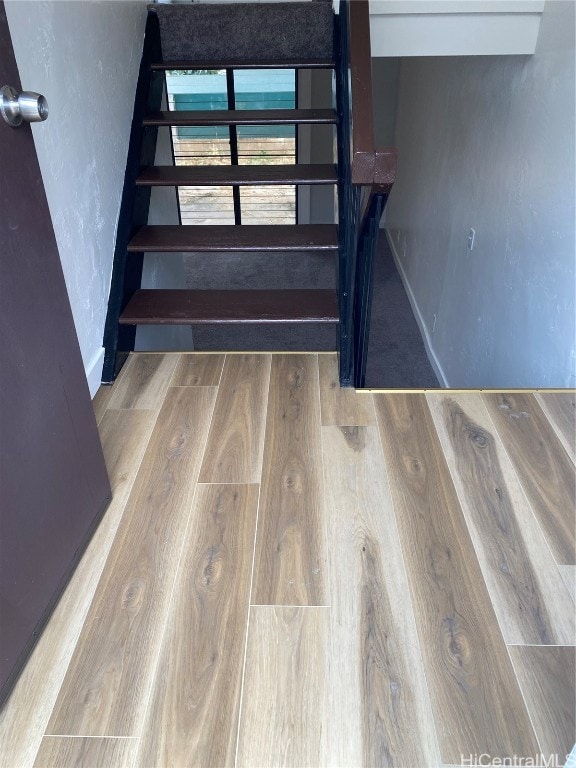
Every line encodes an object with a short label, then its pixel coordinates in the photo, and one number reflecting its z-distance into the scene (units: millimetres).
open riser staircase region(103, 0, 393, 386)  2148
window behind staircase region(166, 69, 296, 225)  7023
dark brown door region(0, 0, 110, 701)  1082
